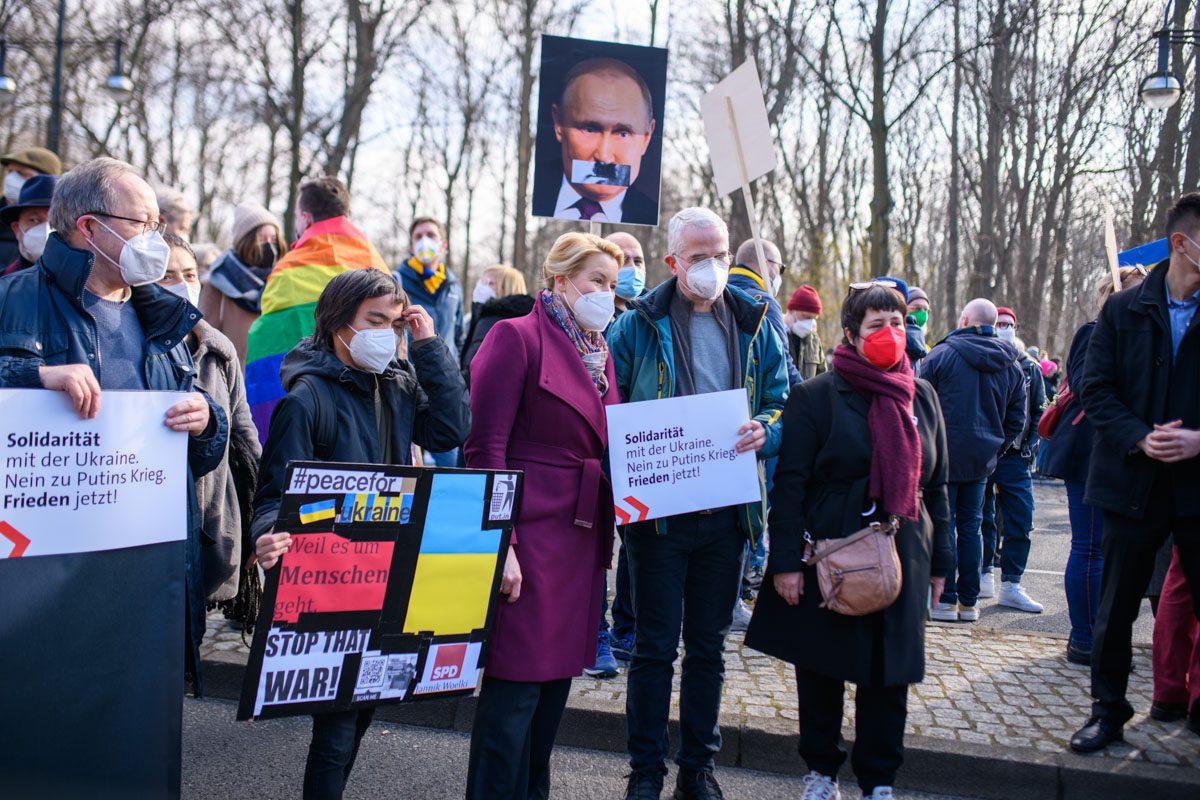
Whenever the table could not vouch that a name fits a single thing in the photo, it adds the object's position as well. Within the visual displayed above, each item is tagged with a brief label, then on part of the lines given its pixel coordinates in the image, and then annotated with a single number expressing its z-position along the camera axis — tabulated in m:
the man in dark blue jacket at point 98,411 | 2.76
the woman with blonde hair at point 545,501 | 3.29
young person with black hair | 3.11
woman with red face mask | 3.66
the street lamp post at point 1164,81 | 13.08
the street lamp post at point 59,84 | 17.12
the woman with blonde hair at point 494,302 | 5.81
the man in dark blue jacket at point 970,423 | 7.01
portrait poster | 6.06
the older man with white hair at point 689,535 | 3.80
